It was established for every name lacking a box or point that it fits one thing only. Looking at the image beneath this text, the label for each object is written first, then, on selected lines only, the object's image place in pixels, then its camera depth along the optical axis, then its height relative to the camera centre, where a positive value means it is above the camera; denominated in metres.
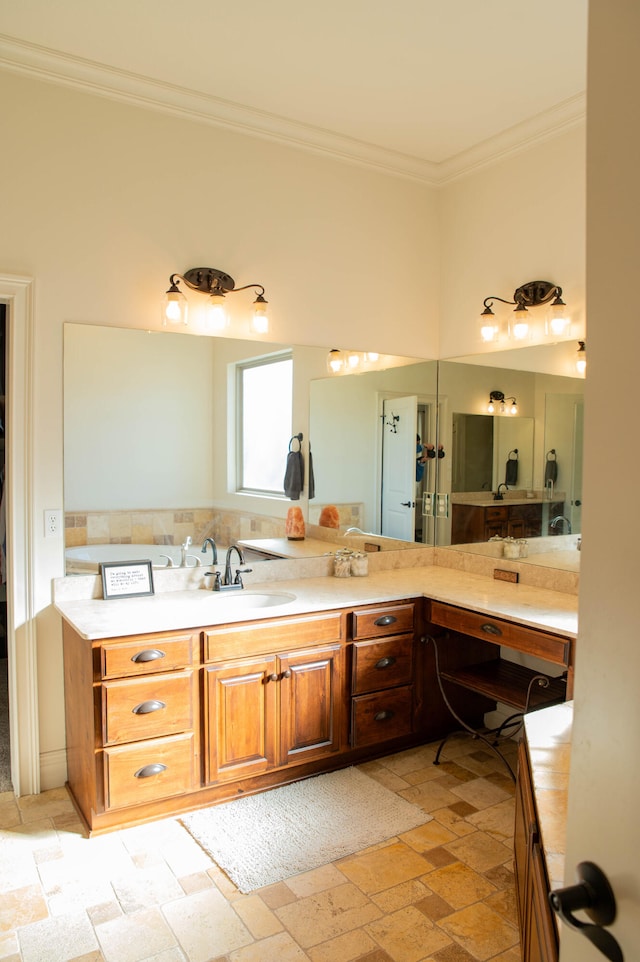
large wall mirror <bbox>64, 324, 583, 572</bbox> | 2.95 +0.16
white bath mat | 2.37 -1.44
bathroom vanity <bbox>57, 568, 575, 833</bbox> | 2.51 -0.97
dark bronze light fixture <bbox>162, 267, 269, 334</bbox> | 3.04 +0.77
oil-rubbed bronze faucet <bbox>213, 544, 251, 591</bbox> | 3.16 -0.58
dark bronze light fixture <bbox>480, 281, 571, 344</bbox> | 3.18 +0.75
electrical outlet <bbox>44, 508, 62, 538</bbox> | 2.85 -0.27
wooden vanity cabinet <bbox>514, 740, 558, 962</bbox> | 1.18 -0.88
